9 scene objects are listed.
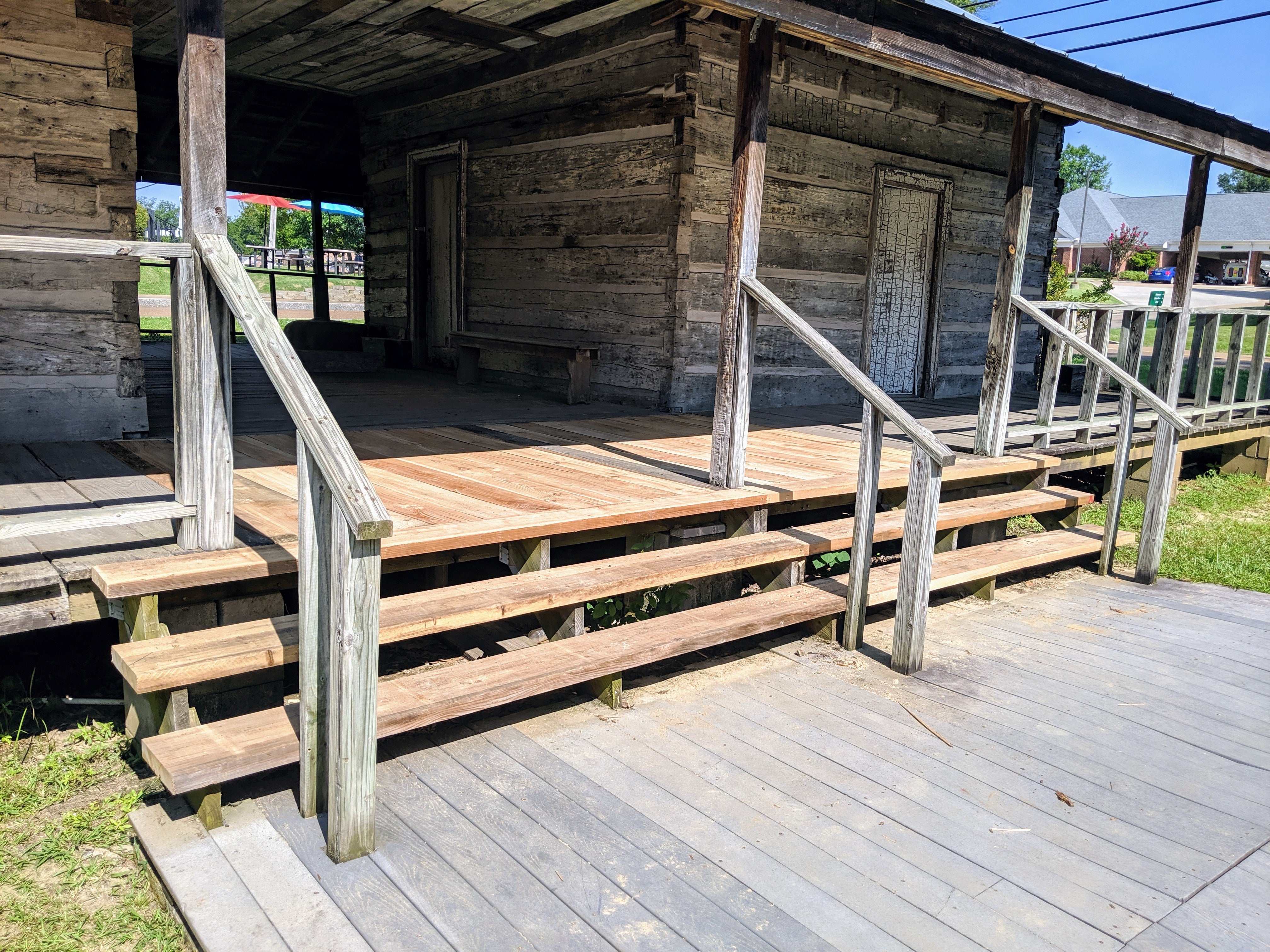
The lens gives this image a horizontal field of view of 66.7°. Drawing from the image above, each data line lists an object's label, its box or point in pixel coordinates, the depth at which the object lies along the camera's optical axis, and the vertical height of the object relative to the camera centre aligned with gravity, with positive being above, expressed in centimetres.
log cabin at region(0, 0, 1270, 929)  291 -29
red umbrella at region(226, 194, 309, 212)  2695 +253
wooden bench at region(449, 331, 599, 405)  737 -40
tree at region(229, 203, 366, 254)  4662 +283
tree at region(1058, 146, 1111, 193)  7681 +1332
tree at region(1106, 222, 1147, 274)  4900 +419
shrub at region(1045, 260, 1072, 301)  2600 +121
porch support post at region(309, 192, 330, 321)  1196 +22
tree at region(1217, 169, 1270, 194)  9338 +1527
